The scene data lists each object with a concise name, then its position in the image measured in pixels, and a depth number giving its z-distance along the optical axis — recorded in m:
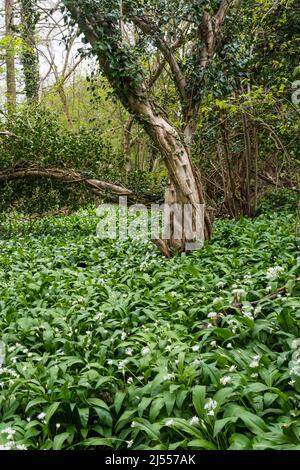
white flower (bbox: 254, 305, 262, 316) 3.19
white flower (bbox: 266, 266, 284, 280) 3.73
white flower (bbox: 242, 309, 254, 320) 3.15
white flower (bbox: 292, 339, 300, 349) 2.73
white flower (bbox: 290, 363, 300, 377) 2.43
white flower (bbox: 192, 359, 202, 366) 2.73
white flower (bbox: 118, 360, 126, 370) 2.84
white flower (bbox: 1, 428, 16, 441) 2.31
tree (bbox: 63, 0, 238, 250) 6.15
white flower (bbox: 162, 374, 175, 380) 2.65
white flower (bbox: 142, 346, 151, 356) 2.95
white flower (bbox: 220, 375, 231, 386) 2.45
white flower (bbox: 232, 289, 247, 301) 3.38
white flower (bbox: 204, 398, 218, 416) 2.26
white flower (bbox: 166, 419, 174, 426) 2.21
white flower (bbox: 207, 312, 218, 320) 3.24
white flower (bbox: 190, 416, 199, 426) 2.26
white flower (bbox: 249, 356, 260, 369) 2.62
